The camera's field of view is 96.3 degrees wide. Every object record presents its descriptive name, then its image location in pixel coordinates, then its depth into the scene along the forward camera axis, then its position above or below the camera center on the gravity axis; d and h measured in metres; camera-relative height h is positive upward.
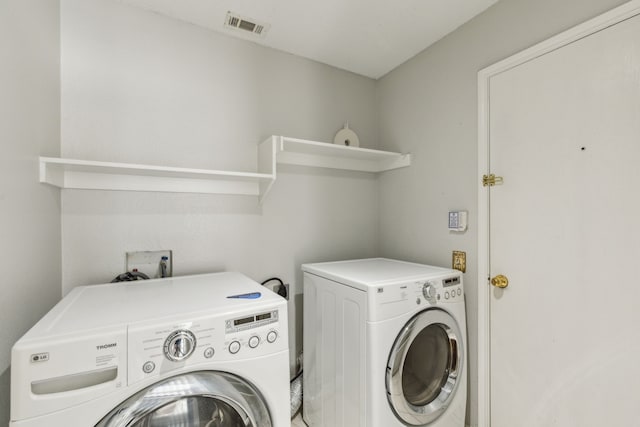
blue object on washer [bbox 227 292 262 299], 1.11 -0.32
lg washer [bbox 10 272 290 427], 0.74 -0.44
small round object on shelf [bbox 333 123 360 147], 2.12 +0.57
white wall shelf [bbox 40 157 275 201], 1.27 +0.19
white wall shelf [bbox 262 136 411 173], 1.77 +0.41
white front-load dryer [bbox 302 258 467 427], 1.26 -0.65
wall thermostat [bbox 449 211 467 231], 1.61 -0.05
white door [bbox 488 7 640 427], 1.05 -0.10
